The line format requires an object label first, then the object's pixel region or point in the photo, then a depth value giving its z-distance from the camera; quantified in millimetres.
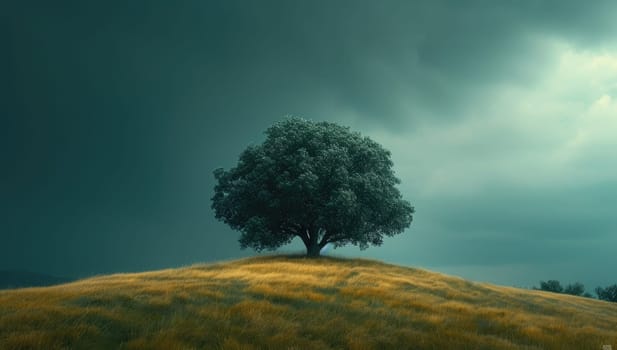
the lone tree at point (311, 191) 45156
